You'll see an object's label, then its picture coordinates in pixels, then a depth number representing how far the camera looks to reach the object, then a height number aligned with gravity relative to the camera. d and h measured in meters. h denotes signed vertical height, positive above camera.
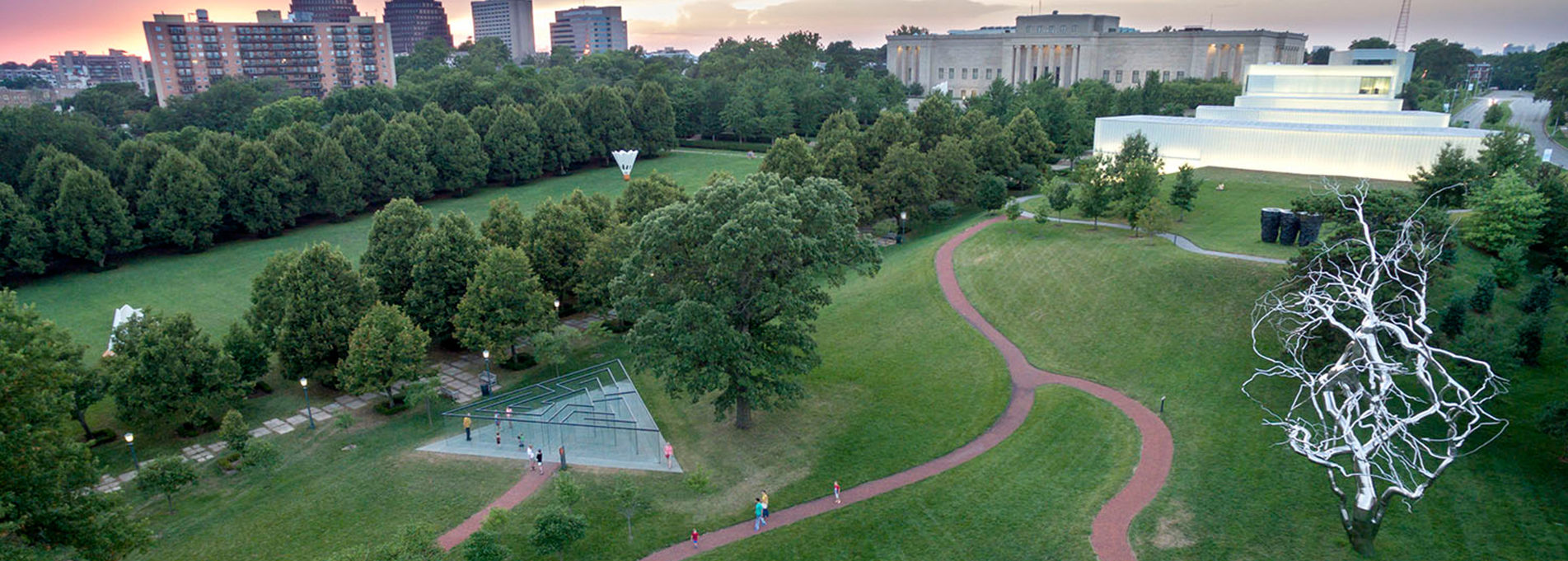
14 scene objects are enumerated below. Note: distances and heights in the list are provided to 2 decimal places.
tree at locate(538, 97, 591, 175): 94.56 -3.28
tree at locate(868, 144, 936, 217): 62.34 -5.55
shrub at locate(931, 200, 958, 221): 64.12 -7.80
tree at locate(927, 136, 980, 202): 65.44 -4.72
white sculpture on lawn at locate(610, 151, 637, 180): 87.00 -5.46
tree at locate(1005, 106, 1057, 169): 75.06 -2.67
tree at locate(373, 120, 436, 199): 80.12 -5.60
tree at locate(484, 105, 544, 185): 89.25 -4.08
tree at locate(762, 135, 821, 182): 64.50 -4.02
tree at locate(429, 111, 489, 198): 84.81 -5.07
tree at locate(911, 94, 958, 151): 76.00 -0.90
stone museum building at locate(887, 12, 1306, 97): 137.25 +10.48
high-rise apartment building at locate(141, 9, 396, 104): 166.62 +11.77
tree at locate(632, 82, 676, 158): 104.50 -1.35
